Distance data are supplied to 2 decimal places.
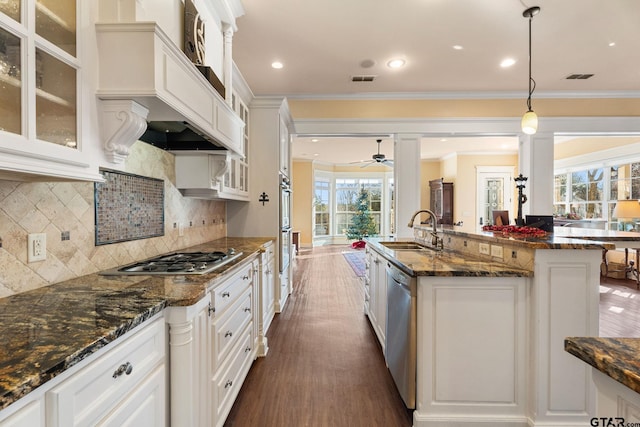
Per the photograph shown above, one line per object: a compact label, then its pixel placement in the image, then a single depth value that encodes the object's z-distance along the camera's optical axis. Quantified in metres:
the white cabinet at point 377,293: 2.64
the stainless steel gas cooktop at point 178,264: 1.59
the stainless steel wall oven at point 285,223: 3.78
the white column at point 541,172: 4.67
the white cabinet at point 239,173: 2.96
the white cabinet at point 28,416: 0.61
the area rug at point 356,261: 6.21
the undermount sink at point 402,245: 3.28
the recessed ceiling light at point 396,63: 3.58
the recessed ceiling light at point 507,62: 3.57
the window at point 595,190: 5.62
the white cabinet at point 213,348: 1.21
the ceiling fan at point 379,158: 6.86
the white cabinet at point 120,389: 0.75
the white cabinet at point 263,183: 3.71
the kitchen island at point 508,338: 1.72
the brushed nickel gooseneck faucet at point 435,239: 2.63
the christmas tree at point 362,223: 10.30
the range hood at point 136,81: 1.23
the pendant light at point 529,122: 2.96
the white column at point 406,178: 4.73
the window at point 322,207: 10.38
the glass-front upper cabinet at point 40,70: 0.87
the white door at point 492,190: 8.63
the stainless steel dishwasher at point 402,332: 1.82
